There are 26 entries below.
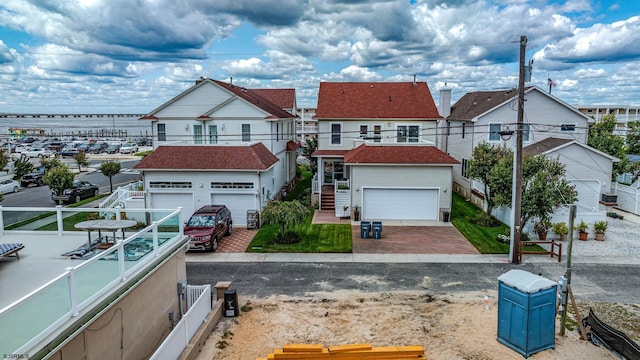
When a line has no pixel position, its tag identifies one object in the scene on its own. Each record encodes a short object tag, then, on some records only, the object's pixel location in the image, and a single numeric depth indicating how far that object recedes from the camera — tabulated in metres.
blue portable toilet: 10.98
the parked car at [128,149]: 75.12
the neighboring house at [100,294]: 6.69
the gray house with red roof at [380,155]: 25.31
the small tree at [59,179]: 28.56
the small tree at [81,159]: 47.38
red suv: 19.56
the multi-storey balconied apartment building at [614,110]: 79.84
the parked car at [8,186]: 35.84
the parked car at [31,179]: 40.59
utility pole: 17.61
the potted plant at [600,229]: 21.53
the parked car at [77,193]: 31.21
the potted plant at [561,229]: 21.31
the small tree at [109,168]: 34.09
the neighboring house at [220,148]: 24.36
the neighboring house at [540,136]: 26.34
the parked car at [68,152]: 68.31
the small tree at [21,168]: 40.53
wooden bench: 18.53
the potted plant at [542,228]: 20.89
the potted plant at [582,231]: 21.62
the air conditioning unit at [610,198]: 28.56
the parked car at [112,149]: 76.19
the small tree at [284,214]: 20.27
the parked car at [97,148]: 76.94
